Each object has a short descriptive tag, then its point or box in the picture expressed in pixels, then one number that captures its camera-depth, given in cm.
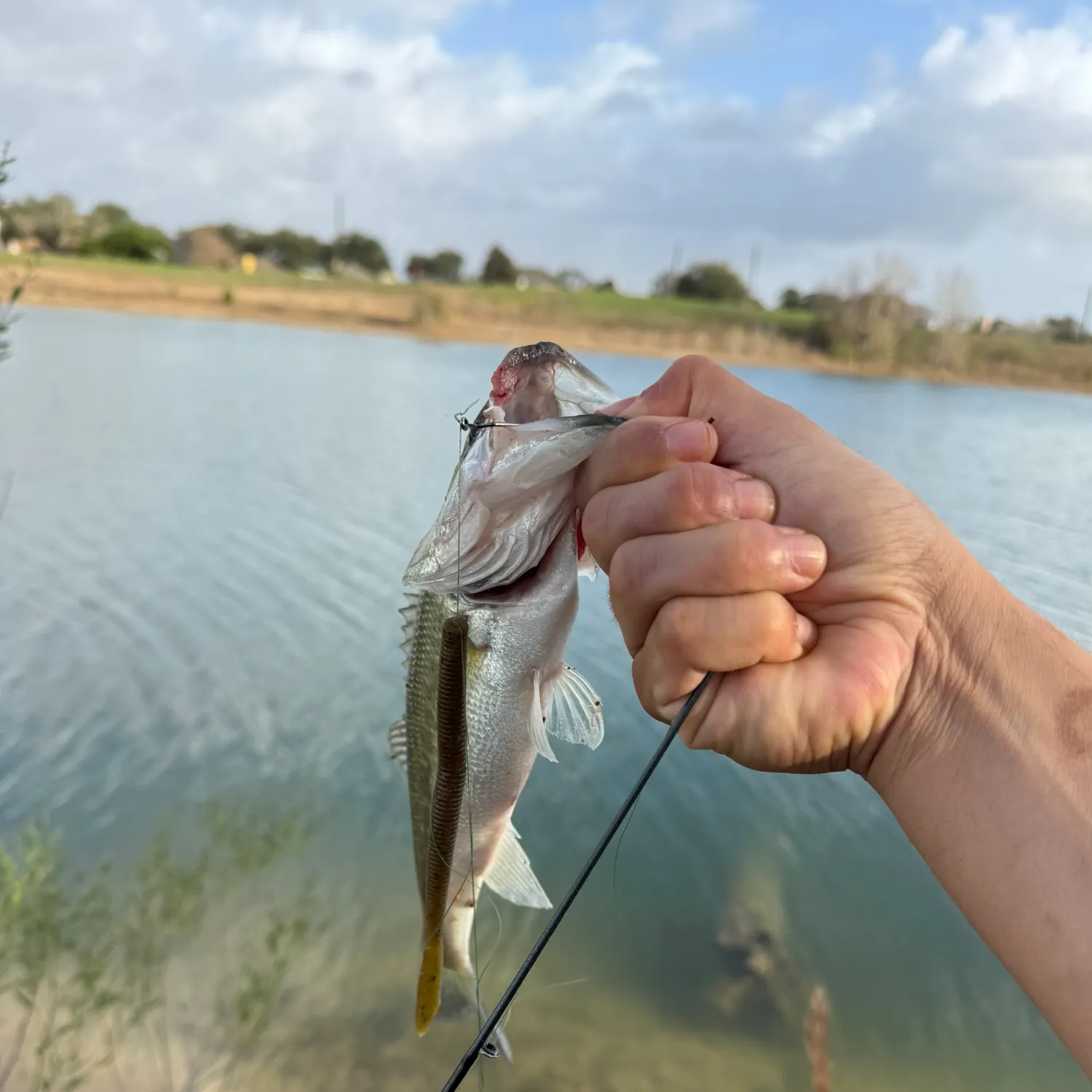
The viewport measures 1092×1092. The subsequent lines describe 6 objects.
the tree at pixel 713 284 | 3155
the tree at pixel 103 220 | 5019
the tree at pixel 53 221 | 2594
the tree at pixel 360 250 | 4559
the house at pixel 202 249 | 5184
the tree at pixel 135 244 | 5259
